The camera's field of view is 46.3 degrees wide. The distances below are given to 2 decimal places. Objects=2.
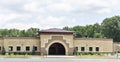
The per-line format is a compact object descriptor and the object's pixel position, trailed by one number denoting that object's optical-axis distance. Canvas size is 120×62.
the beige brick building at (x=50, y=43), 27.91
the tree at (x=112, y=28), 43.01
